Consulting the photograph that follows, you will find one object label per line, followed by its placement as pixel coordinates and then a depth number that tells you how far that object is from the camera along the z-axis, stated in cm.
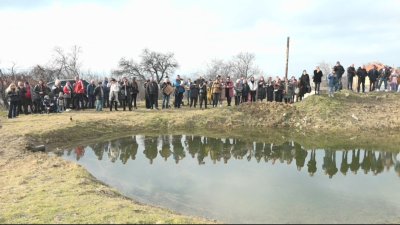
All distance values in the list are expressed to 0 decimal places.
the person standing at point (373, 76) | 2426
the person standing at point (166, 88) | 2231
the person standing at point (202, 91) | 2270
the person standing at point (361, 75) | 2353
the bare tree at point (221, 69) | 10275
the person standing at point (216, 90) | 2220
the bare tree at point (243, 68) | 10188
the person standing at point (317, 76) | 2189
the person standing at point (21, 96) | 1956
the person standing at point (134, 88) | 2200
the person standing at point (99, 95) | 2162
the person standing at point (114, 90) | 2108
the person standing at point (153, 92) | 2209
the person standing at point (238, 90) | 2273
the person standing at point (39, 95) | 2050
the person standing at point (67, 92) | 2120
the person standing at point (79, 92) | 2159
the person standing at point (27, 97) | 2016
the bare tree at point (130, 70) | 8144
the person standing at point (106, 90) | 2212
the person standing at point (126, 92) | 2150
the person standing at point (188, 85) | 2308
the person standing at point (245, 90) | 2273
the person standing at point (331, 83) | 2201
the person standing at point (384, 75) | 2430
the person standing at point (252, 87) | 2289
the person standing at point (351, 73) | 2366
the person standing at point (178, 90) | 2259
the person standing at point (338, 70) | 2222
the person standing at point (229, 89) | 2267
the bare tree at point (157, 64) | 8162
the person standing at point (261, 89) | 2308
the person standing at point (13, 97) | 1881
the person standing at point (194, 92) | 2278
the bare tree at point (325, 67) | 10469
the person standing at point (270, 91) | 2326
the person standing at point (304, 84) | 2245
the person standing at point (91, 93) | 2238
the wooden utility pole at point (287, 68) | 2268
